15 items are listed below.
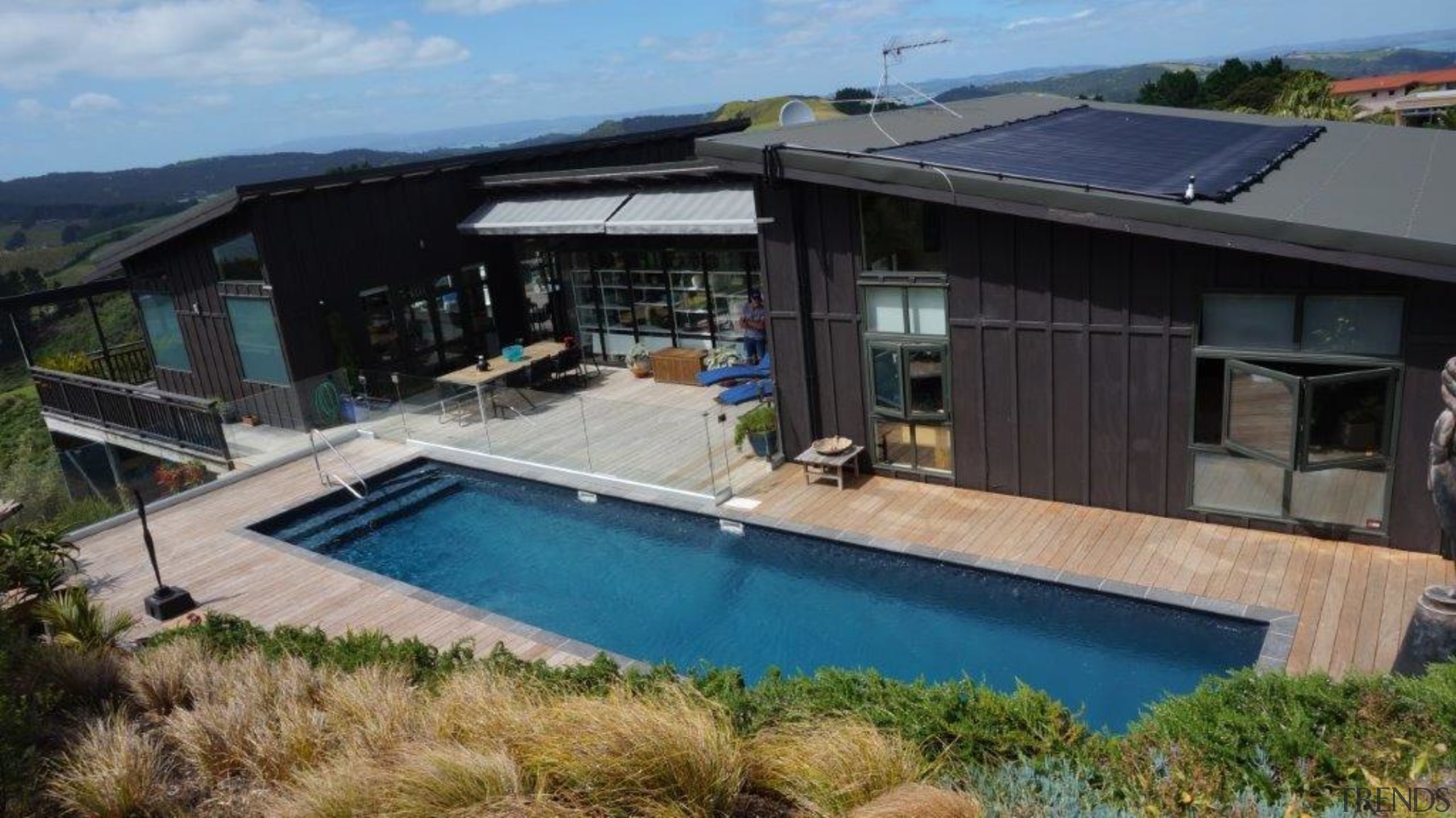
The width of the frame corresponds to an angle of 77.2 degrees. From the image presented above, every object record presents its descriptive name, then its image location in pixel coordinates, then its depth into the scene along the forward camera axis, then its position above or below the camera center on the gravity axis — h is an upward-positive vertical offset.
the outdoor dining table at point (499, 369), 16.09 -3.59
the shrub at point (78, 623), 8.46 -3.74
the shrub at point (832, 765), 4.54 -3.17
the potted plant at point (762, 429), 12.63 -3.93
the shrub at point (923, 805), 4.13 -3.02
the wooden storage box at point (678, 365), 16.95 -3.99
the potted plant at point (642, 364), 17.94 -4.08
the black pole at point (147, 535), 9.64 -3.37
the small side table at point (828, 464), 11.56 -4.13
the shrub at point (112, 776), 5.16 -3.19
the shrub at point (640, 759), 4.56 -3.01
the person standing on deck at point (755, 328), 16.14 -3.29
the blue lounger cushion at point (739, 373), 14.62 -3.66
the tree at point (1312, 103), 38.22 -1.33
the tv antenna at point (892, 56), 11.84 +0.79
